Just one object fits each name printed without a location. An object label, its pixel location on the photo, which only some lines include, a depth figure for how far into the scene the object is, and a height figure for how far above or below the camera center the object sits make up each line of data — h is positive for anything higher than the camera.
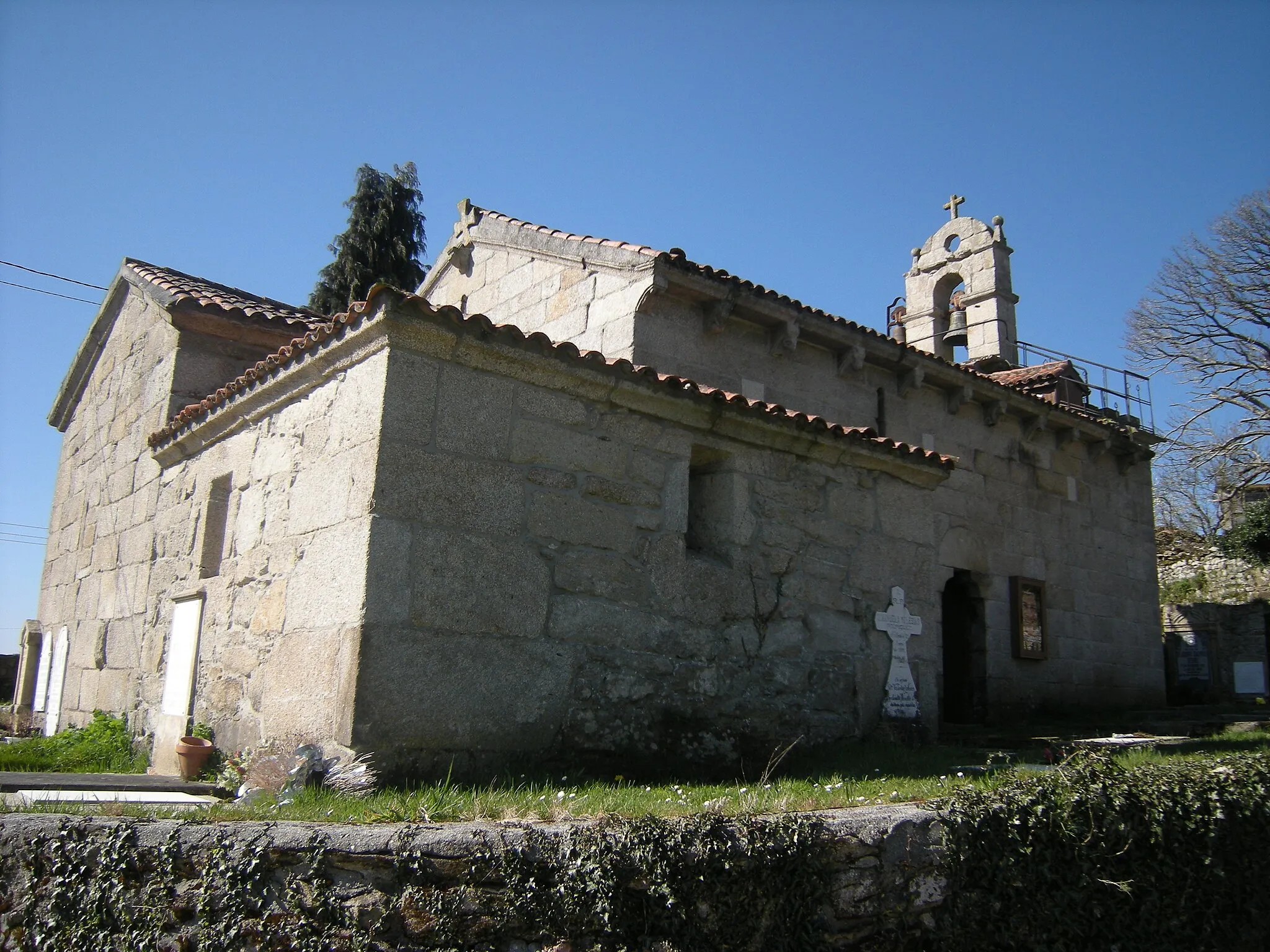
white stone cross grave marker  6.86 +0.17
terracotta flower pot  5.87 -0.56
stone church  4.95 +0.84
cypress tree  22.50 +9.32
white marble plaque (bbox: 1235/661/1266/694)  16.23 +0.34
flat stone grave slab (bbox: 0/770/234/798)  5.40 -0.71
